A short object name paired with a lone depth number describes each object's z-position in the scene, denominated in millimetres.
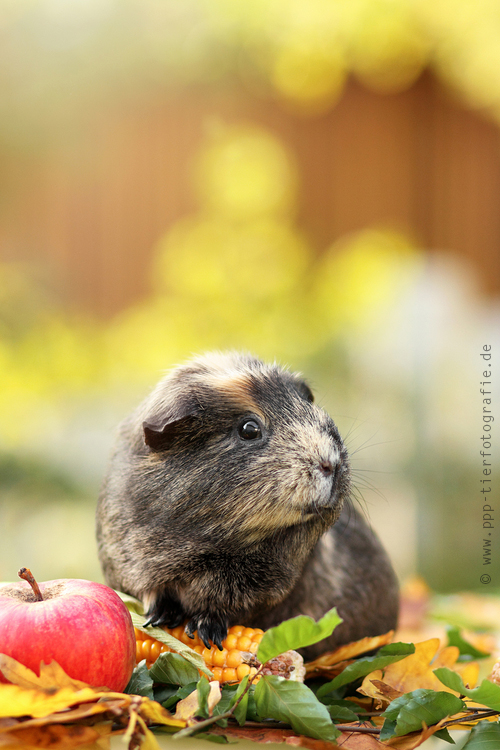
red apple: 691
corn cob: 731
